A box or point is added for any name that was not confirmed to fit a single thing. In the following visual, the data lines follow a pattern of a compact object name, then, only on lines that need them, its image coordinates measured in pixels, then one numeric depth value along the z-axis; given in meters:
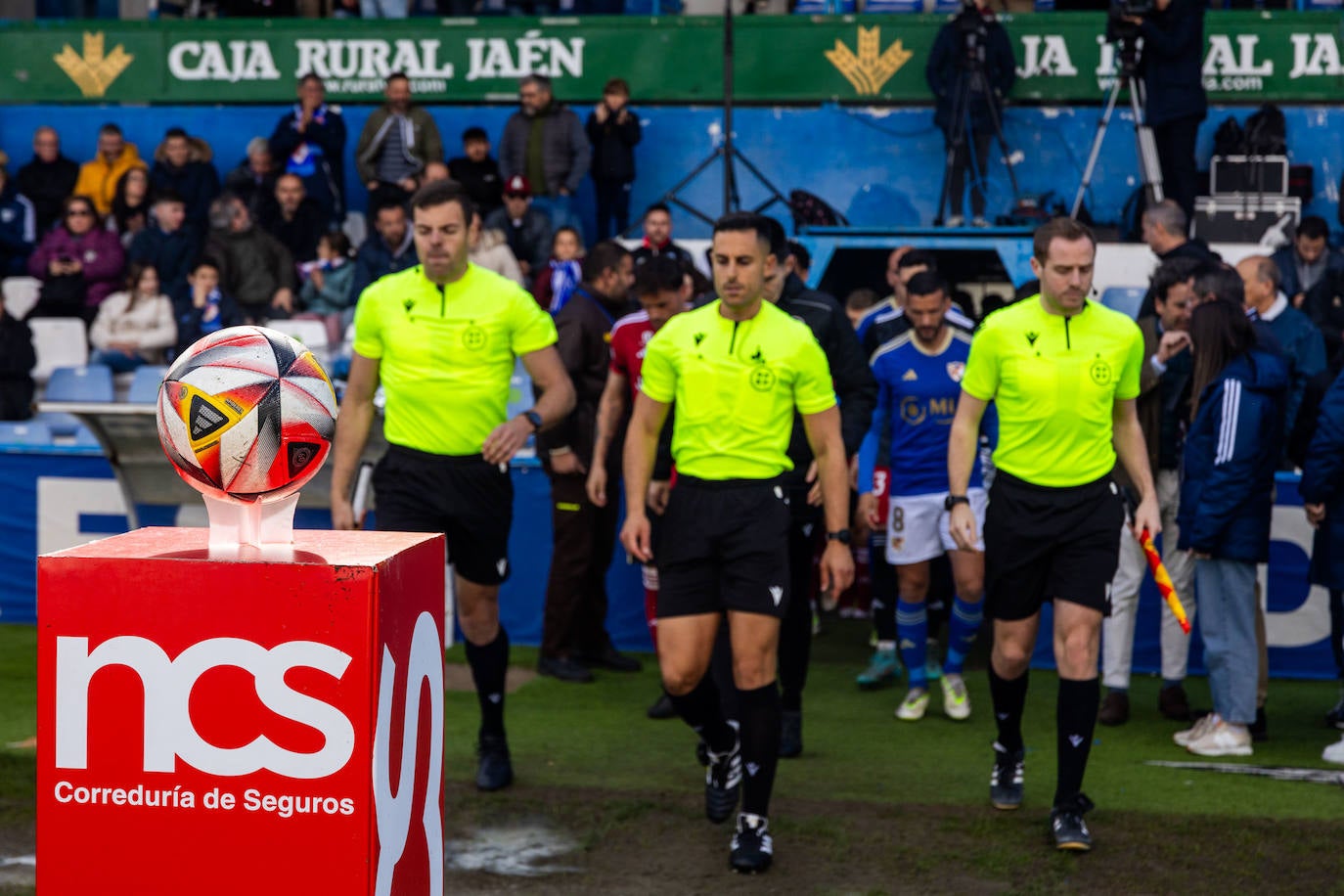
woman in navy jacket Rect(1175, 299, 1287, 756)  6.25
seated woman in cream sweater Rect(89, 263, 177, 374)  12.57
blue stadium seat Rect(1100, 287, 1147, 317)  11.73
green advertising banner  13.61
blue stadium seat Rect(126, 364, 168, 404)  11.00
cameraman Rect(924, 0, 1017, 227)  12.89
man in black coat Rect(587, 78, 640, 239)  13.52
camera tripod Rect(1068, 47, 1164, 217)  12.70
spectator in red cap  12.88
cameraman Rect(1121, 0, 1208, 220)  11.66
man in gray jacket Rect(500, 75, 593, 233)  13.45
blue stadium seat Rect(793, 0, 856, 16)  14.73
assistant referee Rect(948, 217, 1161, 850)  5.27
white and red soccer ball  3.00
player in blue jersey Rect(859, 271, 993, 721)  7.05
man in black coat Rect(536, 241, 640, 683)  7.79
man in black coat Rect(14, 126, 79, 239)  14.40
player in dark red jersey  7.02
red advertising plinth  2.93
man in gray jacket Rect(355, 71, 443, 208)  13.74
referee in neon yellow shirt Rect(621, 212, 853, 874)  5.03
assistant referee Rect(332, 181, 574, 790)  5.59
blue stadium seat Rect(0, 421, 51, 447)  9.99
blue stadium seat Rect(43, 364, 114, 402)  11.77
